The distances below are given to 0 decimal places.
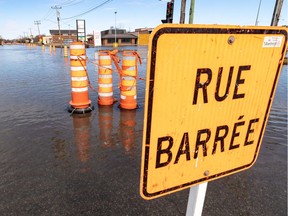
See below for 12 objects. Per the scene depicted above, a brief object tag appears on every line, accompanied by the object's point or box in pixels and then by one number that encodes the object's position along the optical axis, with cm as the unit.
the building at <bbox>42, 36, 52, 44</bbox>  10969
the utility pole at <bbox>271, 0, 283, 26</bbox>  918
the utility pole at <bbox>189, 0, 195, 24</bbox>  920
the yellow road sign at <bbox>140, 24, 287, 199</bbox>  96
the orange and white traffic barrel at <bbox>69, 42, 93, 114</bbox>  545
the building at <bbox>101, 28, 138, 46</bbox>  7931
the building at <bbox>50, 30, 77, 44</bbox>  9781
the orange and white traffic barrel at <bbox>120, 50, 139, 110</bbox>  603
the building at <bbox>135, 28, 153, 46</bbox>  7248
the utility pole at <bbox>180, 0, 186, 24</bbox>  863
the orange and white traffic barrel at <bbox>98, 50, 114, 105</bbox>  624
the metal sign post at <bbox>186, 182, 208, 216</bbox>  131
